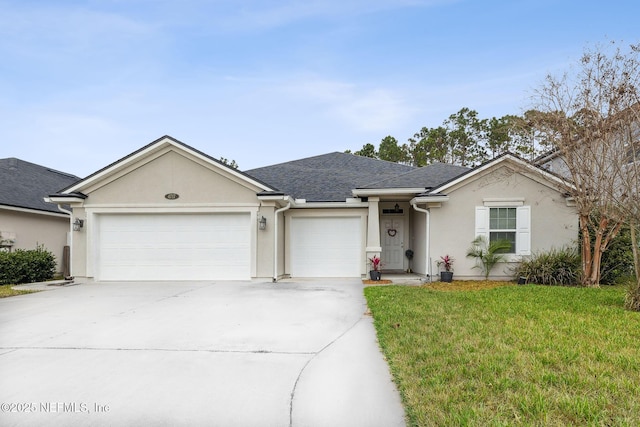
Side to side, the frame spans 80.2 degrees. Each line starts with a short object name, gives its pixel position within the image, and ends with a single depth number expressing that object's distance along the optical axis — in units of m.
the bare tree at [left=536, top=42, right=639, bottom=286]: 9.24
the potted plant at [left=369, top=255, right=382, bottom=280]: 11.50
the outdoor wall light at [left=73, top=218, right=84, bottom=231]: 11.97
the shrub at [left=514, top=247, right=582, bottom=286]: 10.42
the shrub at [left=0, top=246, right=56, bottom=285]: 11.77
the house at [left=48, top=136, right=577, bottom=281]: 11.41
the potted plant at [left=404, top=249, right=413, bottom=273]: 13.80
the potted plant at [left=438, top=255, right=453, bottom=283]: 11.05
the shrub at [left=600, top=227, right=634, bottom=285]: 10.42
